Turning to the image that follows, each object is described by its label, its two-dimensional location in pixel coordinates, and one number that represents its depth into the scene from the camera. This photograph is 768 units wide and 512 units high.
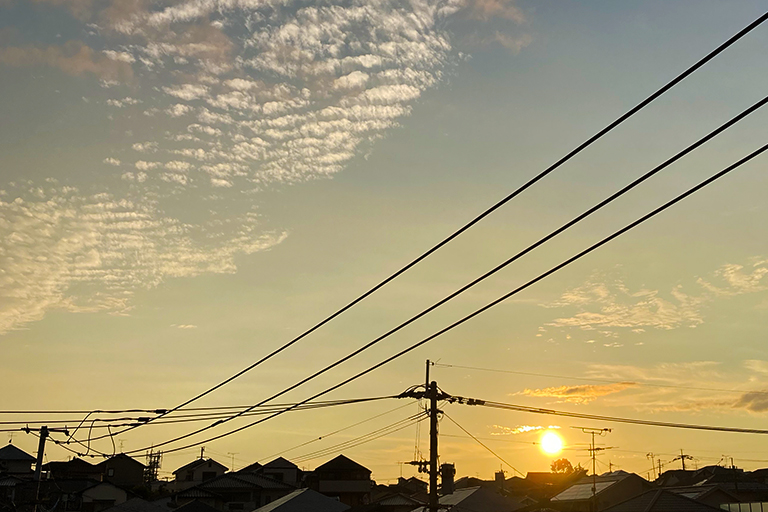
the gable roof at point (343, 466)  86.19
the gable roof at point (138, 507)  62.70
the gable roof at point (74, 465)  97.89
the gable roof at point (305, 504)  55.19
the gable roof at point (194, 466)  111.31
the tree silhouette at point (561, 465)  139.94
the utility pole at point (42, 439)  31.28
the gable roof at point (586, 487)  61.25
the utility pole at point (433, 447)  28.62
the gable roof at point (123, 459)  110.48
